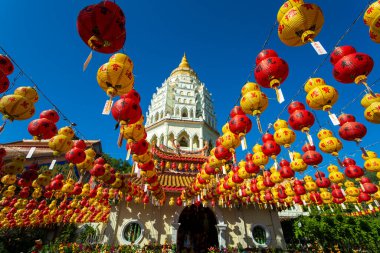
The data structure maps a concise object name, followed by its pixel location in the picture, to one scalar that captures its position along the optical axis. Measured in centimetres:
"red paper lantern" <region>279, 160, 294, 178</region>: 703
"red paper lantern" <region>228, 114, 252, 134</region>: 475
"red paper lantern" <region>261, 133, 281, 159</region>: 557
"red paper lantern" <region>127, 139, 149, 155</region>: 500
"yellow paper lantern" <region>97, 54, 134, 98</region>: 307
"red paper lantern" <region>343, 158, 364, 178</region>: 712
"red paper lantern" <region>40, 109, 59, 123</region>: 556
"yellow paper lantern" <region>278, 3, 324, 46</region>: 274
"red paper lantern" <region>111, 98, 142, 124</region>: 357
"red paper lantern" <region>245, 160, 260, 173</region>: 652
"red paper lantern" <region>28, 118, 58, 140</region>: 509
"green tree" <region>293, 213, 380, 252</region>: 1219
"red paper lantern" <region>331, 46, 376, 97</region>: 316
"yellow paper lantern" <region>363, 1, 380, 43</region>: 253
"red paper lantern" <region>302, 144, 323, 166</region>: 598
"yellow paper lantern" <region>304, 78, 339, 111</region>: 377
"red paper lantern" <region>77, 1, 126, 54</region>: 253
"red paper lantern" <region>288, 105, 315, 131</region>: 454
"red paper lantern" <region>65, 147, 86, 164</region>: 571
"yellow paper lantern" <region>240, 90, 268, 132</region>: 397
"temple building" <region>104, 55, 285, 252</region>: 1105
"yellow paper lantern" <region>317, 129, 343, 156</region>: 543
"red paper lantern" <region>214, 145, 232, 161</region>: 583
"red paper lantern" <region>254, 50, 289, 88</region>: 338
